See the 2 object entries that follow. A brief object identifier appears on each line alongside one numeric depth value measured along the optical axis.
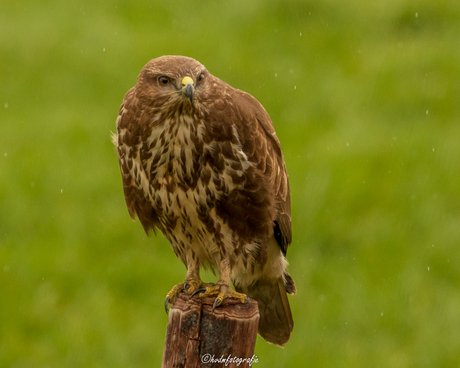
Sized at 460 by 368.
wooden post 7.46
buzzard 8.22
